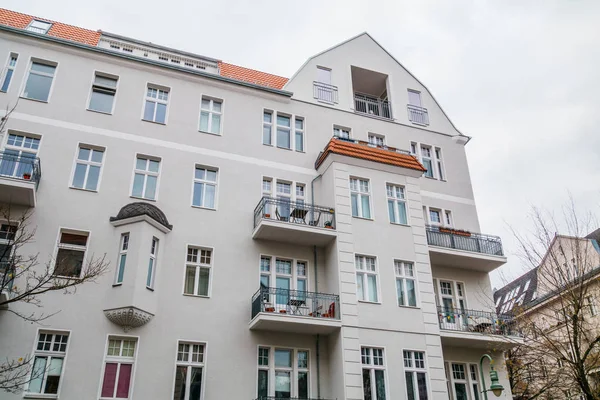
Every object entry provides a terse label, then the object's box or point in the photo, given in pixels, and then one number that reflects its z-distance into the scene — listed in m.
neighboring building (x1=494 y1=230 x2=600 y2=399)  15.37
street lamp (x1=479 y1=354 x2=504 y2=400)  13.95
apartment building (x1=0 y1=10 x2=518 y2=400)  15.25
